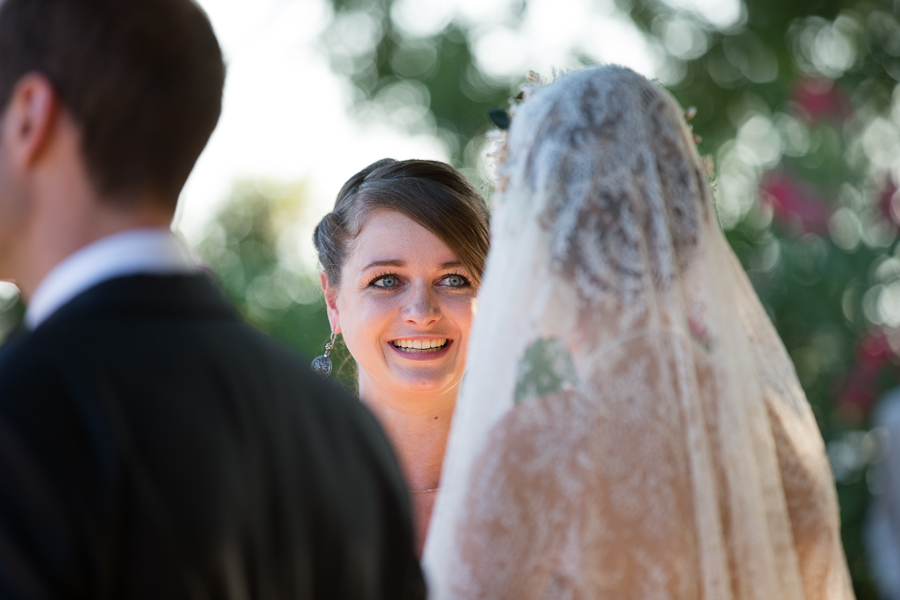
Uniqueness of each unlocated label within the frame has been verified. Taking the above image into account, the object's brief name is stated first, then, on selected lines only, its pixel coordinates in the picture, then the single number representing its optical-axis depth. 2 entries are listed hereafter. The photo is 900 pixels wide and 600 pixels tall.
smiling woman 3.30
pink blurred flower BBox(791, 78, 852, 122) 5.82
